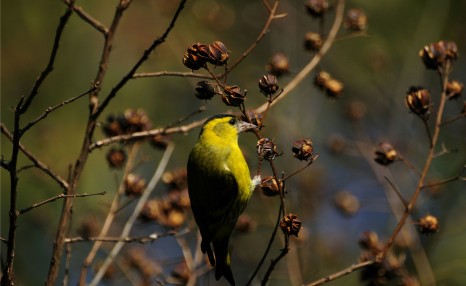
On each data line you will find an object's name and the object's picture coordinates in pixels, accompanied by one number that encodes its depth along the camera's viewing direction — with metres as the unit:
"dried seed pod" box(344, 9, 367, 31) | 7.64
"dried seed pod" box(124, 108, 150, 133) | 6.91
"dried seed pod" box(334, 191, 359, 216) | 9.64
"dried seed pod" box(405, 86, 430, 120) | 5.92
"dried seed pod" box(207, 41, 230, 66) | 5.08
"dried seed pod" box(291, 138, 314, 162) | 5.11
